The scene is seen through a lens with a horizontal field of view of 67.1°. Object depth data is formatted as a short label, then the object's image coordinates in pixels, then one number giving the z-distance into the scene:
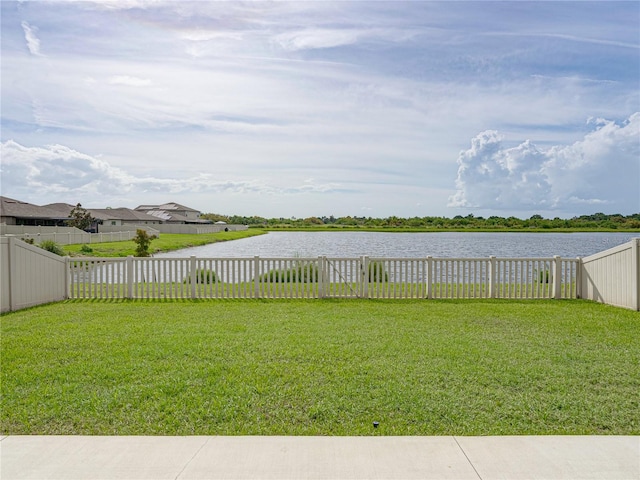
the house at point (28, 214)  40.45
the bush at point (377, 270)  11.02
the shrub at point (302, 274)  10.89
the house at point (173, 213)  74.75
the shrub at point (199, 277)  11.02
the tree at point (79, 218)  48.81
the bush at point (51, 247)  21.59
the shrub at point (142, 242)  22.84
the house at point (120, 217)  60.59
